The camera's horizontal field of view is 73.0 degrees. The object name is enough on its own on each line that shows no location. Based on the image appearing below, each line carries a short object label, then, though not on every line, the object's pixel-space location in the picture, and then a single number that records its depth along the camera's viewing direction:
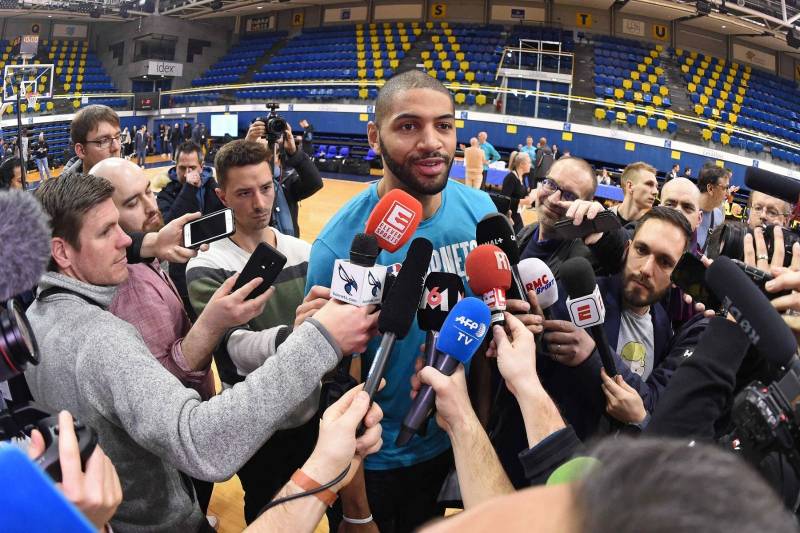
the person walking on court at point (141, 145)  14.67
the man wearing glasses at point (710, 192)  3.76
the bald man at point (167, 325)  1.49
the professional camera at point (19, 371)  0.82
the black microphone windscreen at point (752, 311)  0.90
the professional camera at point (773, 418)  0.86
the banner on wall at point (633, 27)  16.61
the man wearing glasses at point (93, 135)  3.12
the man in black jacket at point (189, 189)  3.22
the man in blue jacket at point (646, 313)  1.60
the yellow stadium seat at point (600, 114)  12.57
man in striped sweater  1.65
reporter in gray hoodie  1.04
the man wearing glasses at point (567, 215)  1.96
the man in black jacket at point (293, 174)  3.45
